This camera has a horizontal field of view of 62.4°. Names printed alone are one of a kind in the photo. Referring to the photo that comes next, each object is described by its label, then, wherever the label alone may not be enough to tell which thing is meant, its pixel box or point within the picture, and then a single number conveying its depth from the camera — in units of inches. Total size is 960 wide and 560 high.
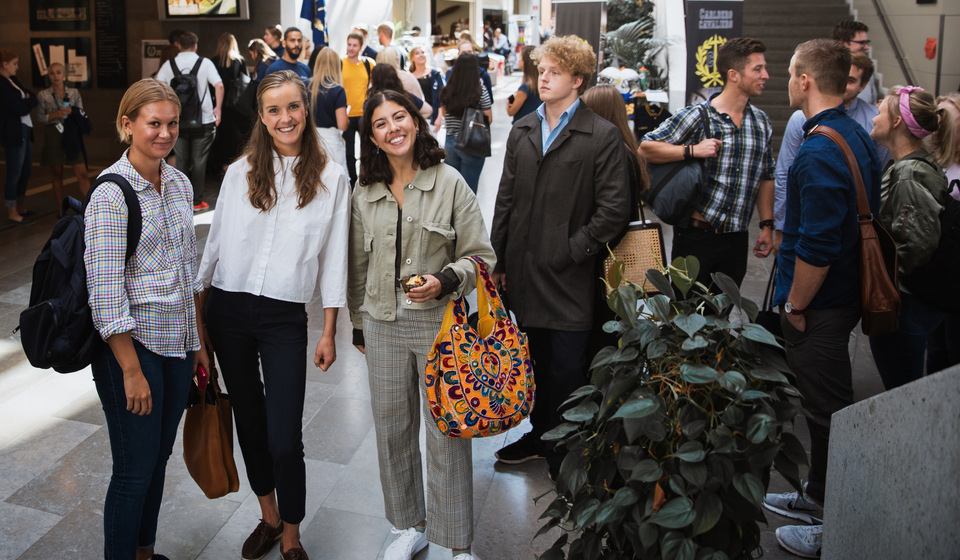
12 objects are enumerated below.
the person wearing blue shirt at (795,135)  182.9
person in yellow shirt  345.1
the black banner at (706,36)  323.0
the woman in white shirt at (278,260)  108.3
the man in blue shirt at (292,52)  327.6
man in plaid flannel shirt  147.4
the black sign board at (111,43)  449.1
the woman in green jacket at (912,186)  127.1
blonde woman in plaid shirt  92.7
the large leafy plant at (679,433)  73.9
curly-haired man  130.6
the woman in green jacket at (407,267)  110.1
